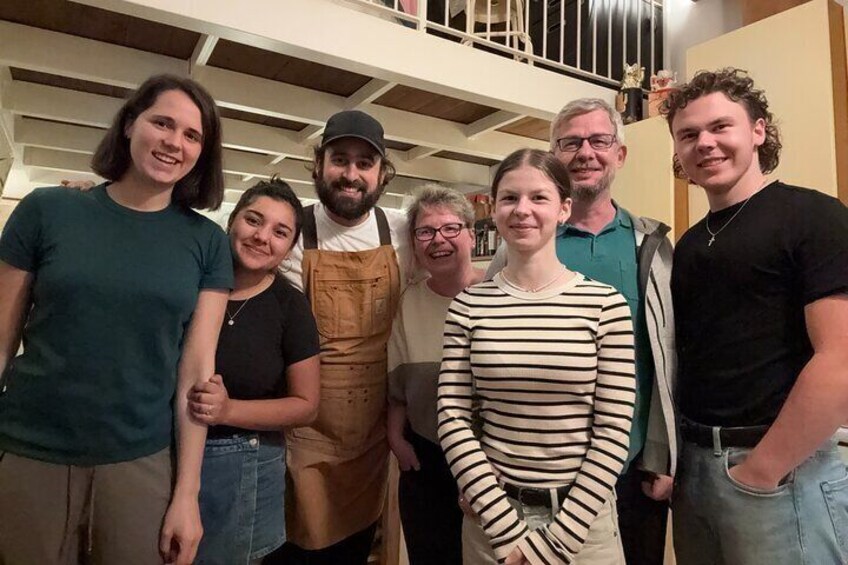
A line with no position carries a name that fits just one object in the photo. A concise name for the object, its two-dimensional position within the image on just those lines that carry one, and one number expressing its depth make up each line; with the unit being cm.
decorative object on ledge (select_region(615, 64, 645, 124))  315
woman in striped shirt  100
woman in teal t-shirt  95
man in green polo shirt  121
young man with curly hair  98
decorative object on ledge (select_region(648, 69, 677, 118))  290
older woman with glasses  145
